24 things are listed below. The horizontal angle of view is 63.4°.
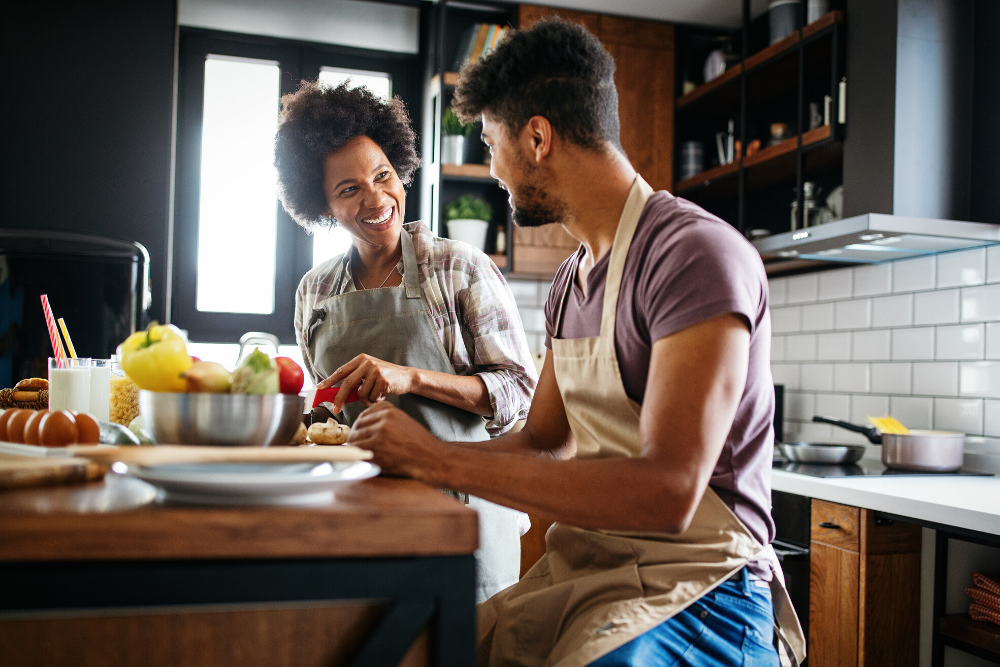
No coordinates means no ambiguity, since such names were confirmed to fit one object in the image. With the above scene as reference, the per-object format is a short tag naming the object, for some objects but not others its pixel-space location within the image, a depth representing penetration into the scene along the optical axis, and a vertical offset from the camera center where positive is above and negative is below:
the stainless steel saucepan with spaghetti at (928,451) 2.41 -0.32
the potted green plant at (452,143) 3.38 +0.78
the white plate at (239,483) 0.67 -0.14
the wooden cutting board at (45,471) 0.75 -0.15
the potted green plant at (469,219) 3.37 +0.46
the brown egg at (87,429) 1.05 -0.14
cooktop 2.38 -0.40
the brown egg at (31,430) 1.04 -0.14
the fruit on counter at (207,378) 0.88 -0.06
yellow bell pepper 0.89 -0.05
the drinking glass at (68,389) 1.41 -0.12
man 0.95 -0.12
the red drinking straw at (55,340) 1.43 -0.04
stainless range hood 2.31 +0.31
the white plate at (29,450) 0.93 -0.15
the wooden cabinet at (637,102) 3.50 +1.04
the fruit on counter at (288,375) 0.99 -0.06
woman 1.68 +0.06
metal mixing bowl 0.86 -0.10
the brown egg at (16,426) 1.06 -0.14
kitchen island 0.61 -0.20
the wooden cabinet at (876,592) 2.05 -0.64
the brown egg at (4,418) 1.09 -0.14
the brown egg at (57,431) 1.03 -0.14
